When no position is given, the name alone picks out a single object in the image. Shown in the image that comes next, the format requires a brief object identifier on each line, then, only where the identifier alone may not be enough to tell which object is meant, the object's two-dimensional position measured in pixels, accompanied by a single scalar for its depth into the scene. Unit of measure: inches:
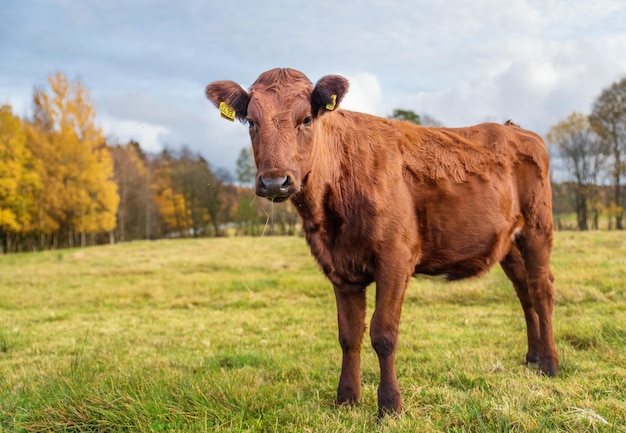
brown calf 162.6
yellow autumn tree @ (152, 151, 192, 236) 2364.7
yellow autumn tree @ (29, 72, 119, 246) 1552.7
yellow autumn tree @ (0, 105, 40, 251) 1320.1
